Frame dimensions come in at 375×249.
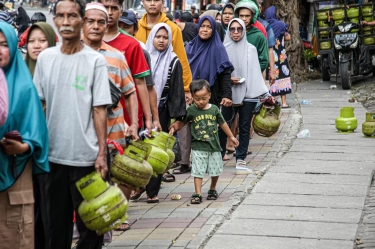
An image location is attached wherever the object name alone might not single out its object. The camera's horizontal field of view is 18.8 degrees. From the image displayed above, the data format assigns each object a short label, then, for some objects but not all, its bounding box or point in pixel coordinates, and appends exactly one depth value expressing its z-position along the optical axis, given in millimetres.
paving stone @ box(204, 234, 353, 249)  8586
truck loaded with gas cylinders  24050
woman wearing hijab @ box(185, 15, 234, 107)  12780
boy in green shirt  10882
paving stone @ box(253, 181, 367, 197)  11291
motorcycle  23966
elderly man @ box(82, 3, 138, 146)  7742
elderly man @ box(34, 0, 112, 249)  6856
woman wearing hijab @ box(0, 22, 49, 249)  6390
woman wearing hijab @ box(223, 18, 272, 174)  13126
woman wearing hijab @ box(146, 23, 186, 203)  11029
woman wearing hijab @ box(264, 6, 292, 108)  19070
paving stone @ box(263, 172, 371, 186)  12014
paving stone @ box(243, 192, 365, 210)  10547
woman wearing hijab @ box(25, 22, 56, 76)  7826
